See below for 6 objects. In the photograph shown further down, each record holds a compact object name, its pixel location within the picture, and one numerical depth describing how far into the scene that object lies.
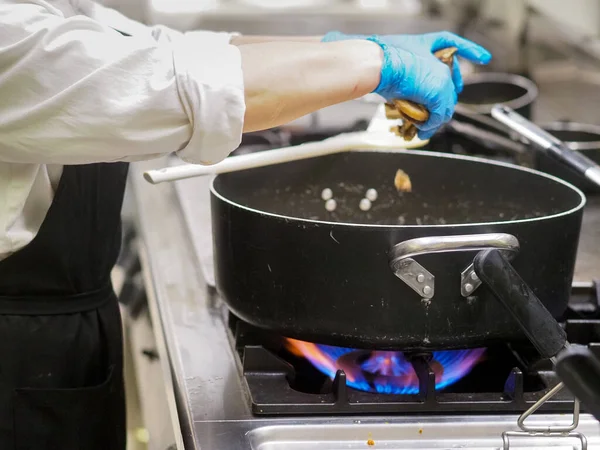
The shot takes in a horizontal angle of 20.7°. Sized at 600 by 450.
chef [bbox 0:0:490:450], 1.37
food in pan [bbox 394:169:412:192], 1.75
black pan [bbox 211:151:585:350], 1.44
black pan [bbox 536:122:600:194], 1.90
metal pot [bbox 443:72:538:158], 2.09
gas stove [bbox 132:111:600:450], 1.45
